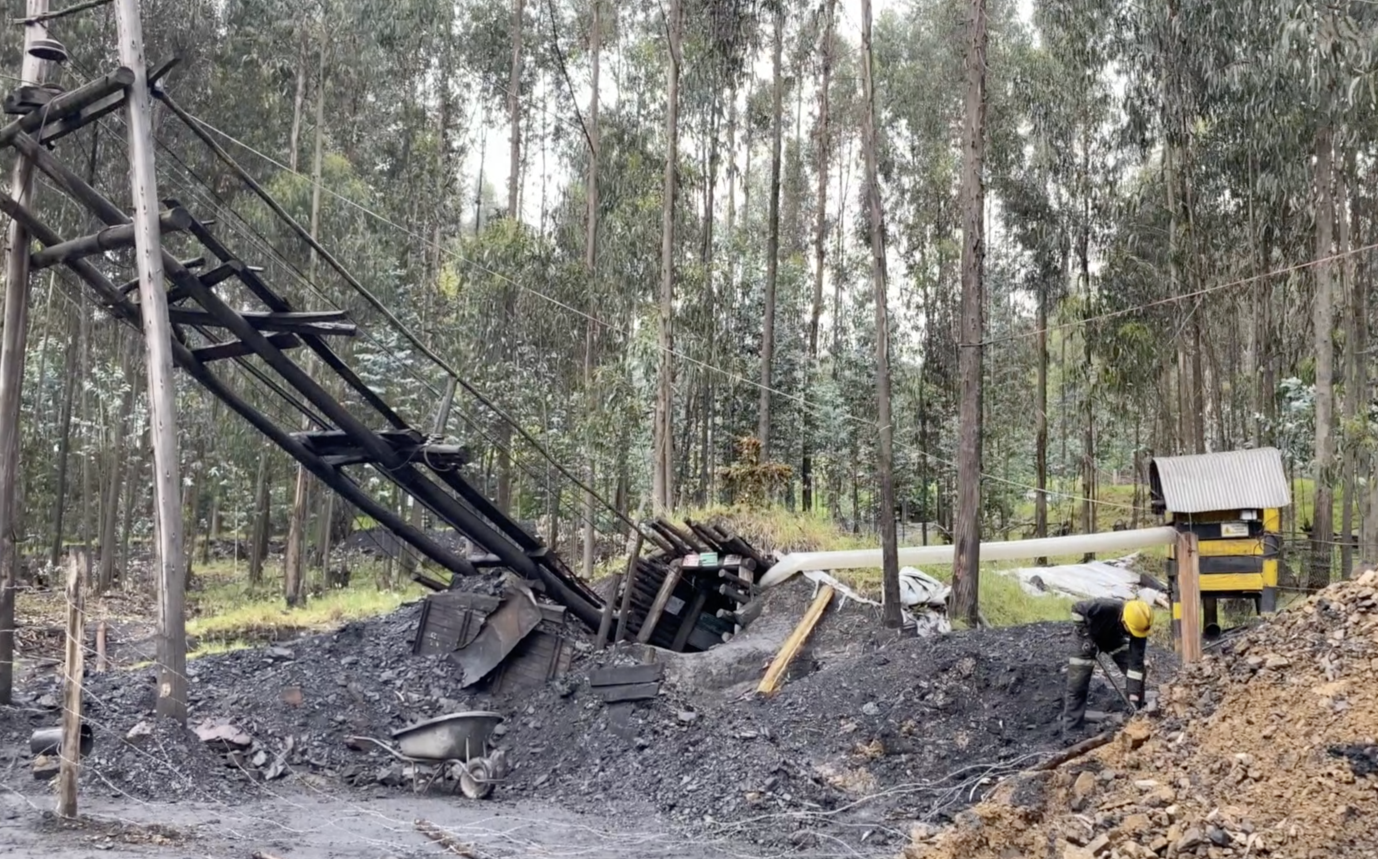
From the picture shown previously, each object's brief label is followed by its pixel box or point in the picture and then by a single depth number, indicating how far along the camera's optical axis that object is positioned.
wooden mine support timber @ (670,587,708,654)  12.17
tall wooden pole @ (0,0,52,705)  8.65
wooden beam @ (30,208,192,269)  8.33
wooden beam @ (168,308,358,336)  9.11
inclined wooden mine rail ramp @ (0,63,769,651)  8.53
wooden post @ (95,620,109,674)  11.69
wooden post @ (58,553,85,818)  6.26
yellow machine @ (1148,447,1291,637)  10.84
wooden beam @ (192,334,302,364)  9.42
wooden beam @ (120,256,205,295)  9.05
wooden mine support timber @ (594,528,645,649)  11.27
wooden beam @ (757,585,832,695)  10.67
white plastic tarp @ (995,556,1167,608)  17.03
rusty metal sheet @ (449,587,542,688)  10.71
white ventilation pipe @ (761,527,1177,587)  12.72
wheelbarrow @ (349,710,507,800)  9.27
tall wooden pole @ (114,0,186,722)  7.91
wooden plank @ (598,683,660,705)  9.87
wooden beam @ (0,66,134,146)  8.17
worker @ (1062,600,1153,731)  8.49
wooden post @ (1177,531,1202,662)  7.87
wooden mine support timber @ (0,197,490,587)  8.78
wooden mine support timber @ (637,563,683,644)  11.61
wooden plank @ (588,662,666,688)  10.04
